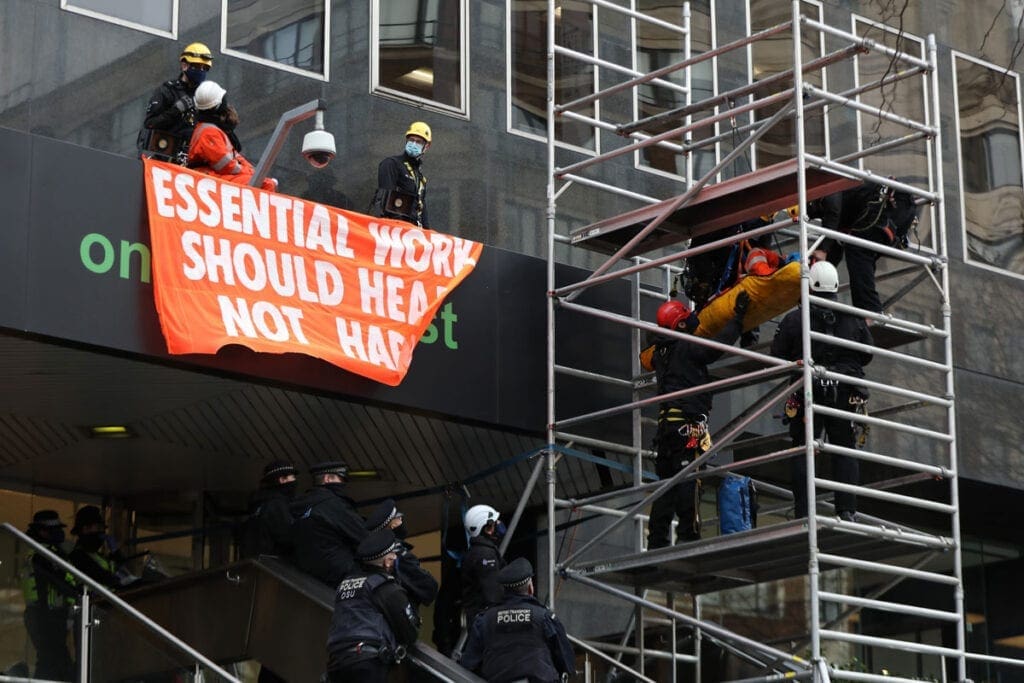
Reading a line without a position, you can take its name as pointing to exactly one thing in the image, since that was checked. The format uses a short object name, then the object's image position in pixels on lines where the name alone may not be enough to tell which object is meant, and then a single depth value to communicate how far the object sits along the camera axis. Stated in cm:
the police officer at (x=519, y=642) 1418
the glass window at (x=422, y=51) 1808
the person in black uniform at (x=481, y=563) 1501
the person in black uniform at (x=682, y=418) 1579
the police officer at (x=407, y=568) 1412
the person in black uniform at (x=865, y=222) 1641
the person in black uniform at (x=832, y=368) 1505
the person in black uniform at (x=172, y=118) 1549
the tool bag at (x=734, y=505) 1584
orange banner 1455
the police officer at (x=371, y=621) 1345
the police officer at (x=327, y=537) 1486
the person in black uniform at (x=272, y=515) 1516
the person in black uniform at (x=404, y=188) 1661
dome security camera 1506
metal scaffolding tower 1474
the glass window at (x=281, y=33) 1719
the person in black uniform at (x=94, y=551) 1656
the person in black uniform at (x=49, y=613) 1360
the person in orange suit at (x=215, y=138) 1532
